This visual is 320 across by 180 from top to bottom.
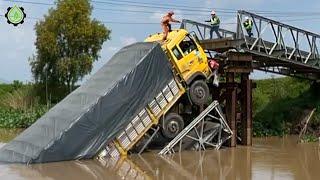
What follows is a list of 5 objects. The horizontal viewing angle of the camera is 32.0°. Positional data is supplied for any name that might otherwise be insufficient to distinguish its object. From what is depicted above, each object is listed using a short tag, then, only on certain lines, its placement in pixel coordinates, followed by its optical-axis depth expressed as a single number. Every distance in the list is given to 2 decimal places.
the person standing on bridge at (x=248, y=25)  23.48
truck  18.12
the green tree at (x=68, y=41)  42.84
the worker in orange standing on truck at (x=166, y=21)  20.28
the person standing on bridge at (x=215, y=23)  24.23
